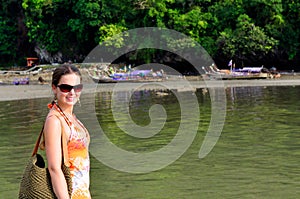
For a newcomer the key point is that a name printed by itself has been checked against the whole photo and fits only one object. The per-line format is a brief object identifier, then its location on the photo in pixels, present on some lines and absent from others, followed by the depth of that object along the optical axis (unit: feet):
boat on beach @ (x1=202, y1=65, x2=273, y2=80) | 151.84
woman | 14.79
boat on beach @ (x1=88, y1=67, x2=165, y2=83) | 151.33
